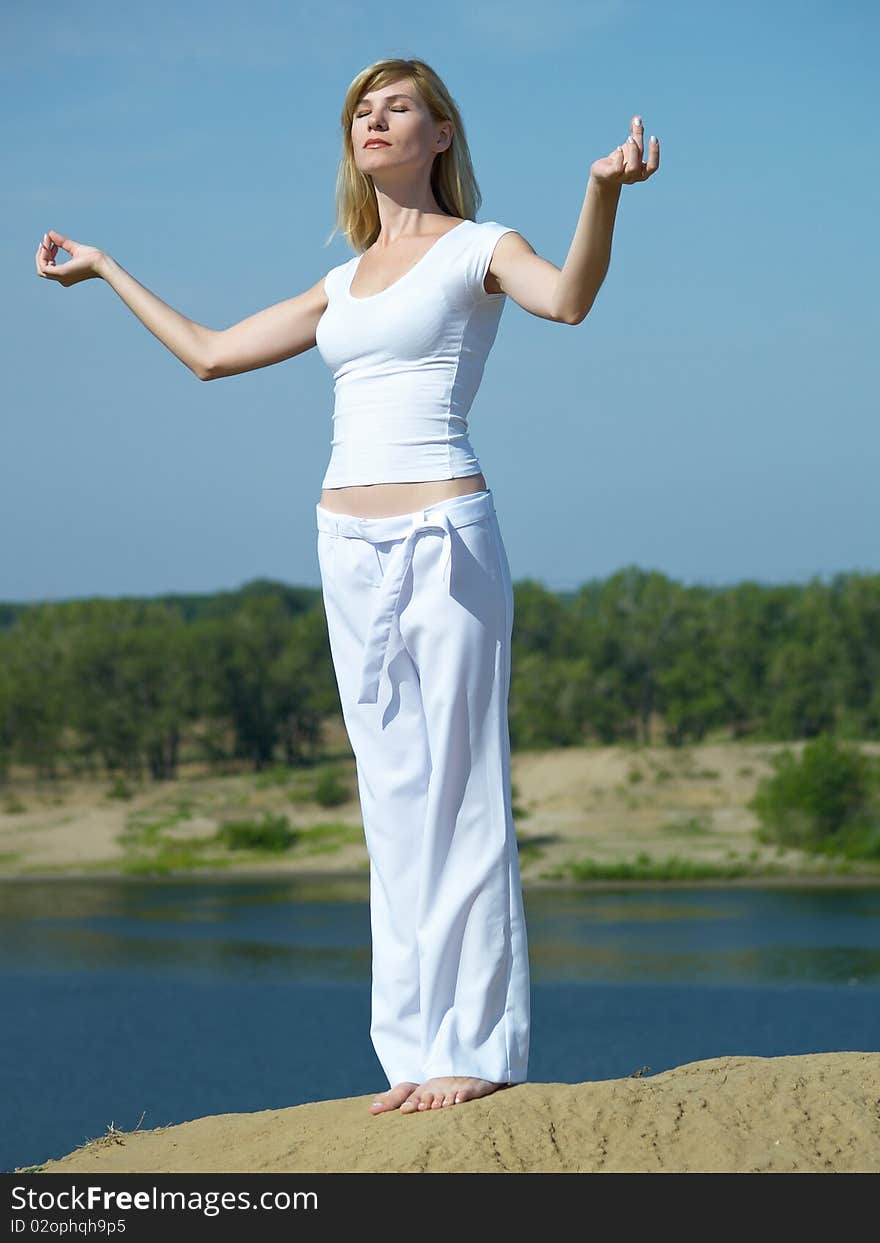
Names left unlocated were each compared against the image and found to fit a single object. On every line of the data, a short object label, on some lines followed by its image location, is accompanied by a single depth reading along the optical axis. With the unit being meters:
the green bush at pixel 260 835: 41.62
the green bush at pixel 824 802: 39.50
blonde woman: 3.82
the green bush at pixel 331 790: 43.00
